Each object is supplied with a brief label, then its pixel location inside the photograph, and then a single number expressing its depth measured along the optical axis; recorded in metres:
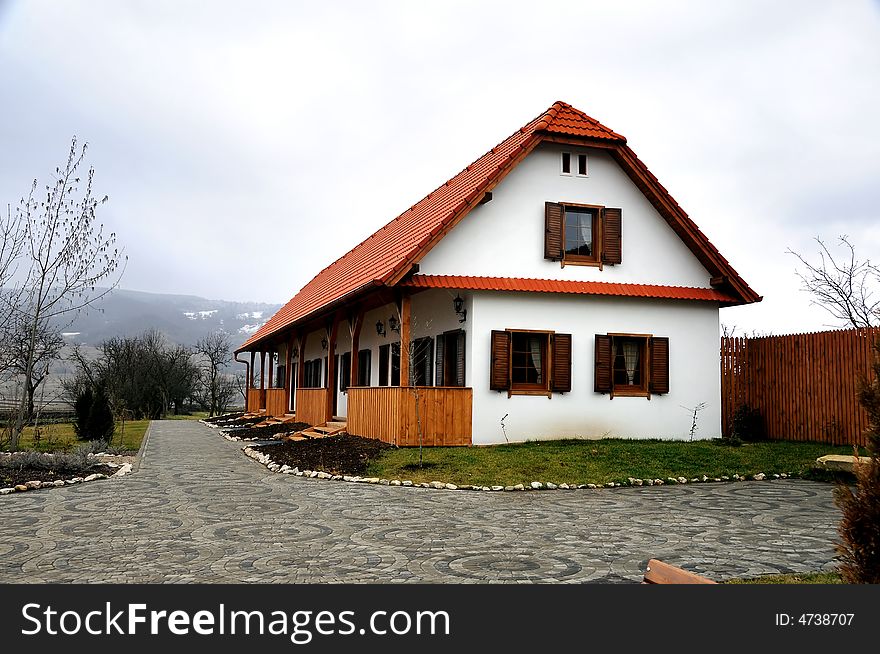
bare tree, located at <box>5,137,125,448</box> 17.00
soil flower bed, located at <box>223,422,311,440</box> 23.88
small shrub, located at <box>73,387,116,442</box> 20.38
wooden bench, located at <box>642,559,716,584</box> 4.90
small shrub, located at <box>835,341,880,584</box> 4.19
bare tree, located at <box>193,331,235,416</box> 45.34
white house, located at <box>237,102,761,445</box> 16.16
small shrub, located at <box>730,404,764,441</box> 18.36
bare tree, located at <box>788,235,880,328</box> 22.70
